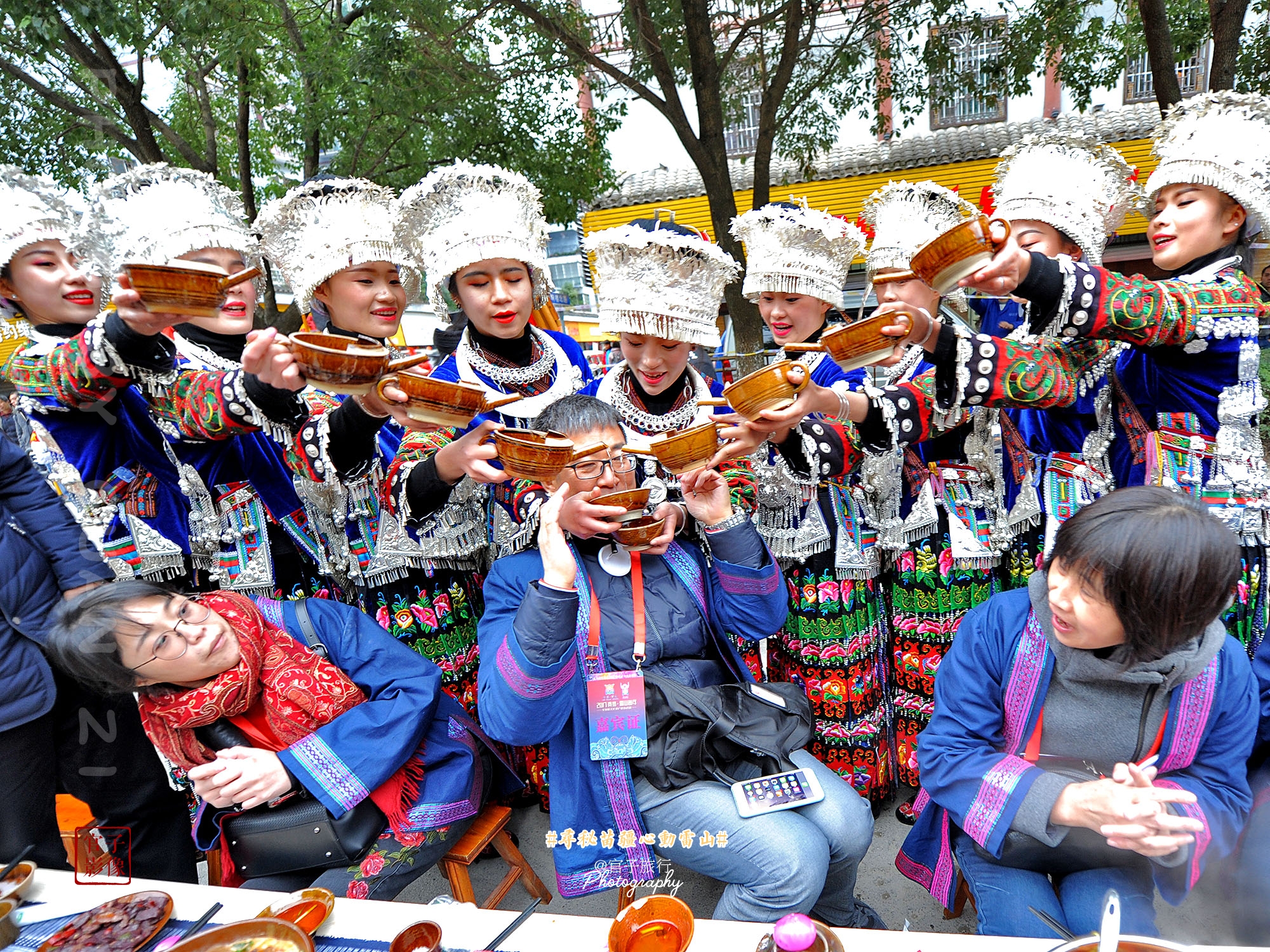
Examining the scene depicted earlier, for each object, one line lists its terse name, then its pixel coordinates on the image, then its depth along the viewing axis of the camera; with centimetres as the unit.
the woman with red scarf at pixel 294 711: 177
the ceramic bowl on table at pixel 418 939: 133
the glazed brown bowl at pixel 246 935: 134
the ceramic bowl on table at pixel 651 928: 133
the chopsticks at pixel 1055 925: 133
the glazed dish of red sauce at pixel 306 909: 141
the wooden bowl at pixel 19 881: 155
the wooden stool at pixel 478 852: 222
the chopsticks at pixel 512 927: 134
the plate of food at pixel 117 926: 140
